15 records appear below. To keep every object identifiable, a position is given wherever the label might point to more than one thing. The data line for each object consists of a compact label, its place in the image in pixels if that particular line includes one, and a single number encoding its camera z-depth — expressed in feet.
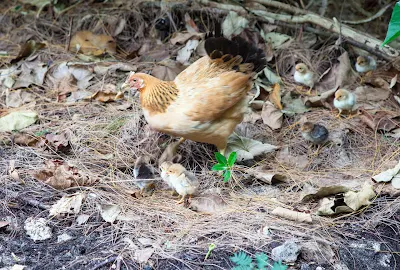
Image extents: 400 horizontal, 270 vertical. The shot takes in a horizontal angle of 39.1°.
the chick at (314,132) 15.19
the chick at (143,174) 13.53
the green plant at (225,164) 12.95
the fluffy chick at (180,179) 12.75
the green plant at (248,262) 9.89
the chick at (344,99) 16.25
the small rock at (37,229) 11.68
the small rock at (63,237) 11.65
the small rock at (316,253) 10.91
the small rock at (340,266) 10.78
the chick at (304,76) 17.93
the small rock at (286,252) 10.78
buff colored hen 13.52
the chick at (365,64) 18.25
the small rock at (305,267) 10.66
